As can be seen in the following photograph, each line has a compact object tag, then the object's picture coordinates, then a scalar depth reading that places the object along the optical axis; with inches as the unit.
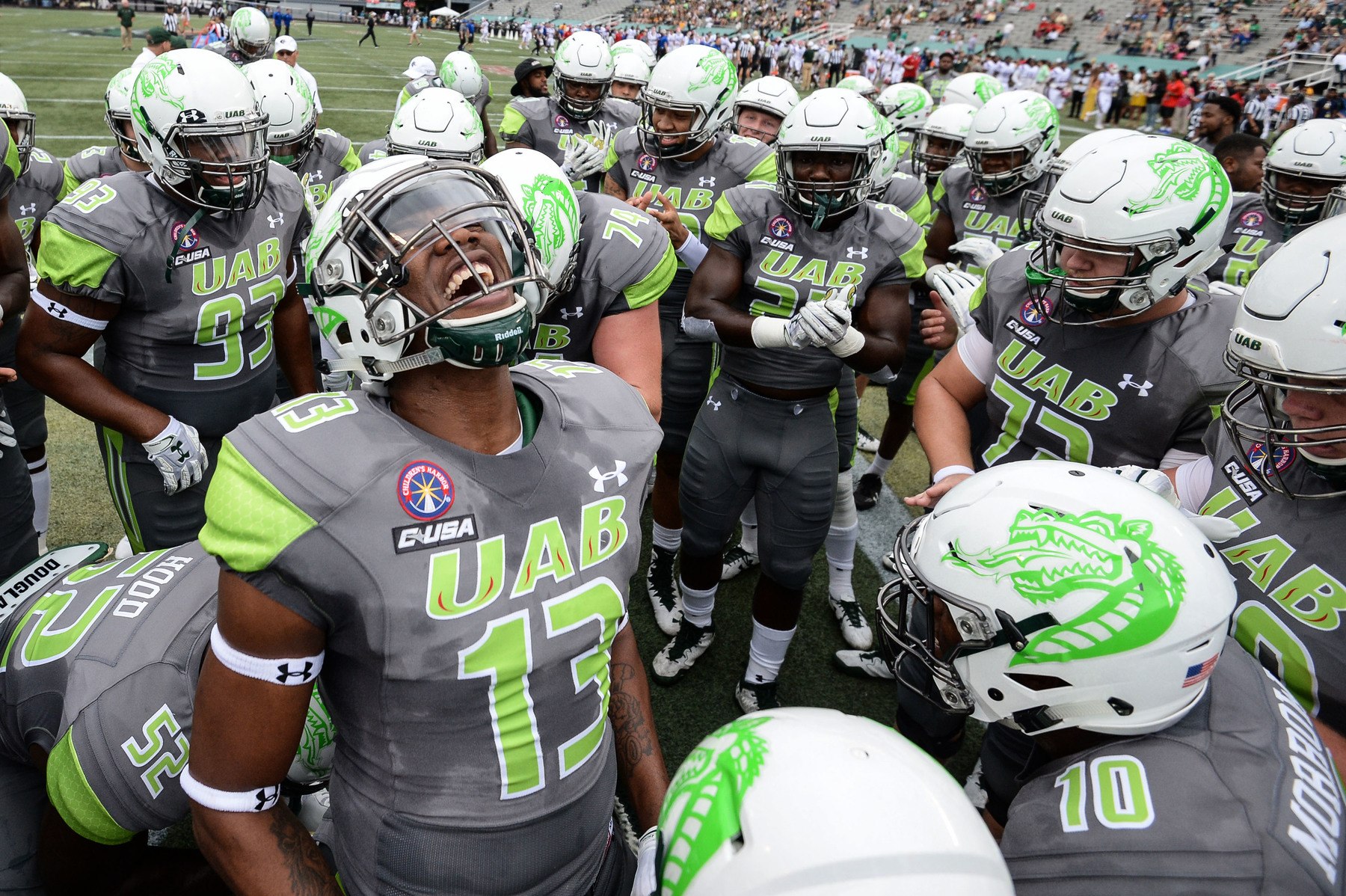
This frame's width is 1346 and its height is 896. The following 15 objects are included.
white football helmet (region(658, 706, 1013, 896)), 42.7
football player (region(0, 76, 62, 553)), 160.6
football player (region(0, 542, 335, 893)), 69.0
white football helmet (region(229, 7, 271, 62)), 342.3
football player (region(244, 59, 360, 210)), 184.1
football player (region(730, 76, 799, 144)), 223.0
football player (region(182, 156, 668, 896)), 53.4
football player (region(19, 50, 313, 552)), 112.1
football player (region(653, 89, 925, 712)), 133.4
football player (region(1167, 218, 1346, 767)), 73.9
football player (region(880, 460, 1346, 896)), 51.6
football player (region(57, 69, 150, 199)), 164.4
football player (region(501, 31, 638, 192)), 238.5
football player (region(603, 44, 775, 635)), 170.7
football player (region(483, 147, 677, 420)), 115.6
